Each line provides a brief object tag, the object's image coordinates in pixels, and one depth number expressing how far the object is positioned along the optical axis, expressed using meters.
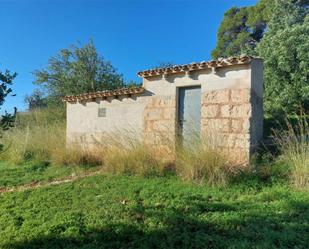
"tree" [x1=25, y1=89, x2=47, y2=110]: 18.62
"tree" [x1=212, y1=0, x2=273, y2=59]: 21.46
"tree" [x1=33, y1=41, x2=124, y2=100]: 16.91
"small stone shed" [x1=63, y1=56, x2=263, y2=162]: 6.96
